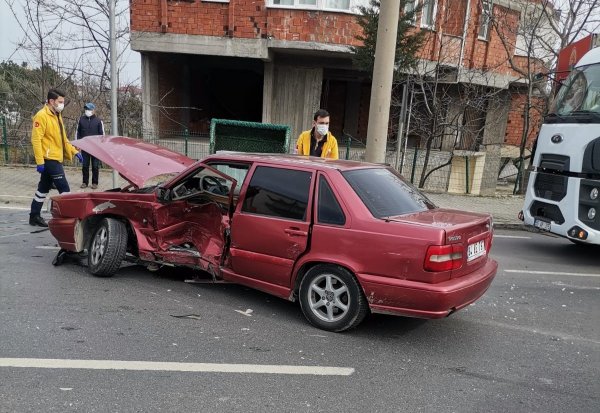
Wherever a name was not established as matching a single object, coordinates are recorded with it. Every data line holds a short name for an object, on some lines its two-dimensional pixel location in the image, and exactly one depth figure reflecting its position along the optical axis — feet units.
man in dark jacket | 33.86
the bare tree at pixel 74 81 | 47.93
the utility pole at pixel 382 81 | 24.12
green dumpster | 35.42
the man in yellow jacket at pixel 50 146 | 22.80
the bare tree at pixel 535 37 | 45.57
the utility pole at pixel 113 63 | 28.80
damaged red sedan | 11.80
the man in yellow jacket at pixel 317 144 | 21.99
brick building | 48.24
